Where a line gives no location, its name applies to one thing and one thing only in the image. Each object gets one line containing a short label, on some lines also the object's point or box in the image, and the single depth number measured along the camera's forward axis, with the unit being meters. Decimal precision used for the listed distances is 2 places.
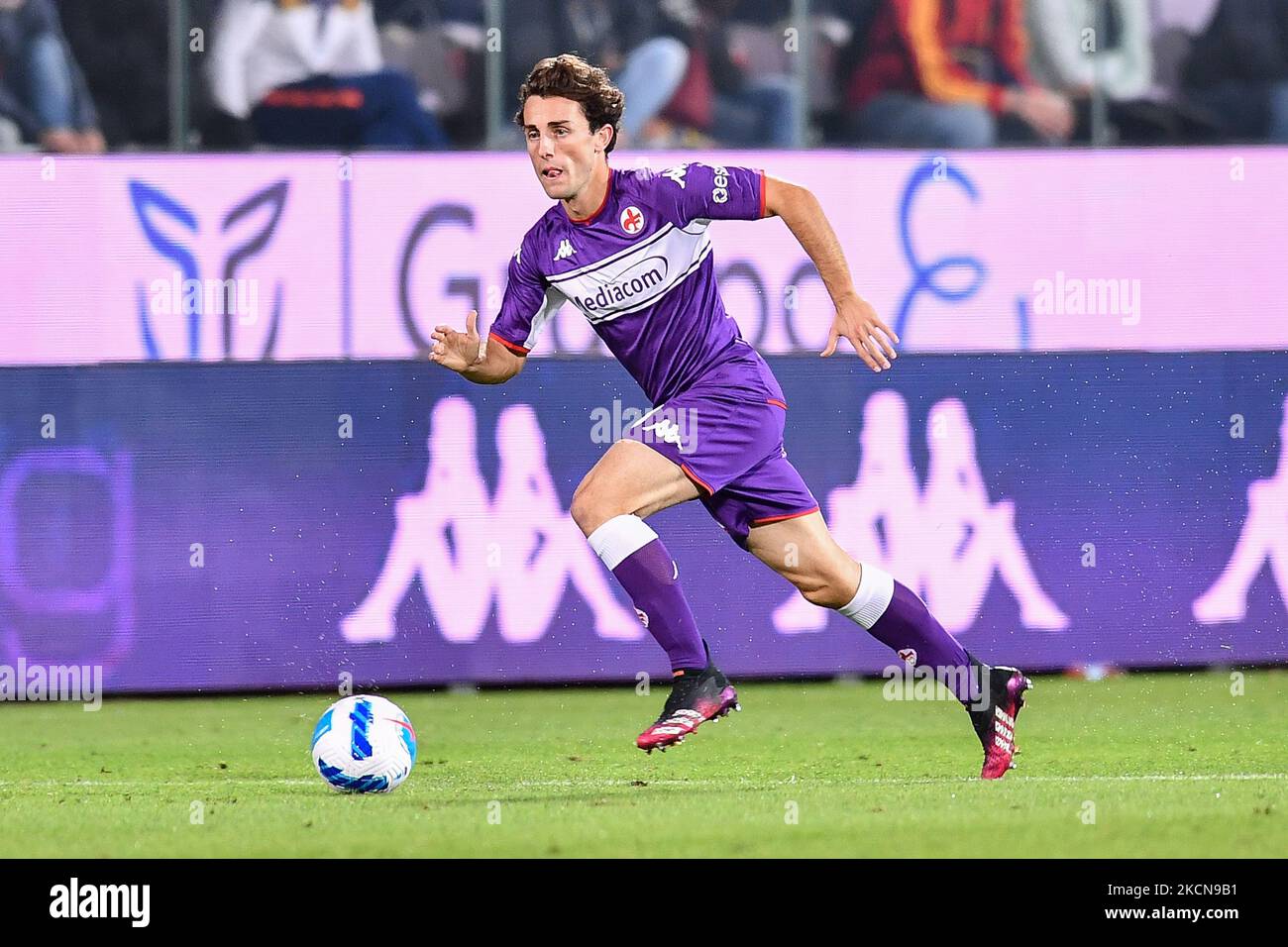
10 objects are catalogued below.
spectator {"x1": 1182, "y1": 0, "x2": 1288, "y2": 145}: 14.29
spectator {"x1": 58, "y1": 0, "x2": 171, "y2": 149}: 13.80
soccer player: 6.27
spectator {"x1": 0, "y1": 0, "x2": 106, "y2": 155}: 13.78
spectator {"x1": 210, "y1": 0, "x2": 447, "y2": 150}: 13.84
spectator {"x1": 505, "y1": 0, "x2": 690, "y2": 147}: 13.76
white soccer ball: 6.21
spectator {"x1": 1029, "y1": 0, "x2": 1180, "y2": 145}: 14.07
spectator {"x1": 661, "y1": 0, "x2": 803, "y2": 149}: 13.91
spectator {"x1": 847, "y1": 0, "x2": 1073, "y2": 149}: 14.00
